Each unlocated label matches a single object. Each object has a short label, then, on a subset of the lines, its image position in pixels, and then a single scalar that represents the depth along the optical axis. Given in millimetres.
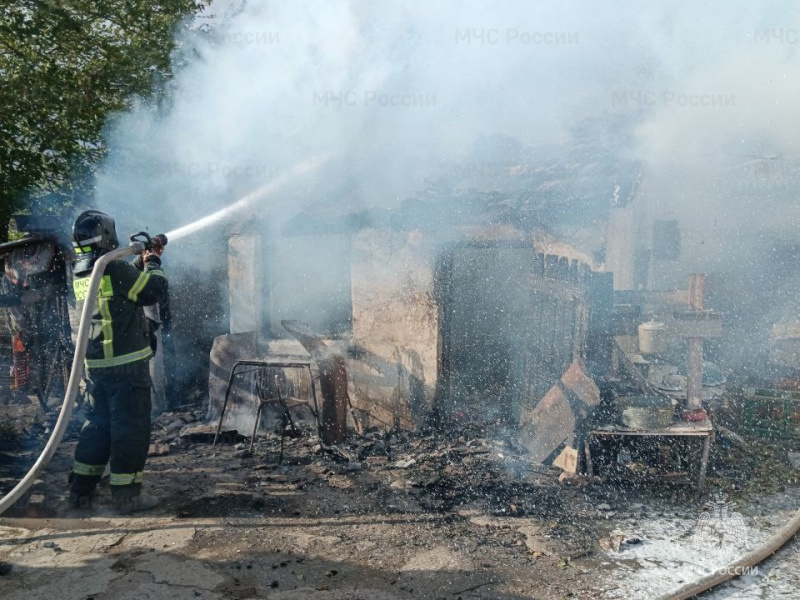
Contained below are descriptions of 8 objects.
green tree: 7129
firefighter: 5113
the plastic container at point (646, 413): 5656
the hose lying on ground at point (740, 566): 3983
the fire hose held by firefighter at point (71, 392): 4512
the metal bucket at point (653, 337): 8578
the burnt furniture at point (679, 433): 5602
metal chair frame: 6946
